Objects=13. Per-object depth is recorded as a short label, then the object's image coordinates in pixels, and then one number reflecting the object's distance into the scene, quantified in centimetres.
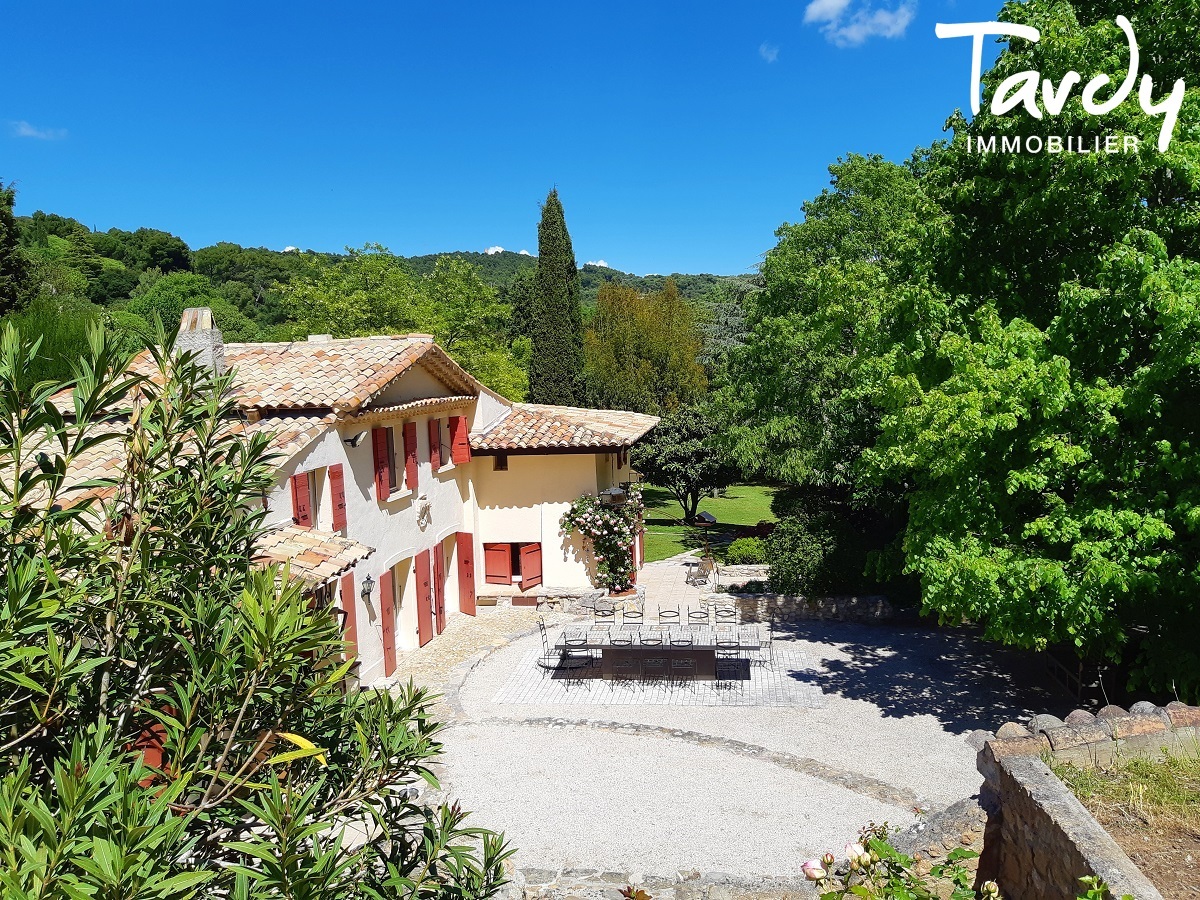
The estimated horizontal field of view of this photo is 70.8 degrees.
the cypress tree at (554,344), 4538
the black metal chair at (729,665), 1719
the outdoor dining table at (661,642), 1734
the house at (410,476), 1508
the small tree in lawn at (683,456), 3403
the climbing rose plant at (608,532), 2281
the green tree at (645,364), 4212
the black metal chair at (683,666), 1725
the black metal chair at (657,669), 1723
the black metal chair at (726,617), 2125
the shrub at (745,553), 2748
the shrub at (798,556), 2194
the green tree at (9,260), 2480
